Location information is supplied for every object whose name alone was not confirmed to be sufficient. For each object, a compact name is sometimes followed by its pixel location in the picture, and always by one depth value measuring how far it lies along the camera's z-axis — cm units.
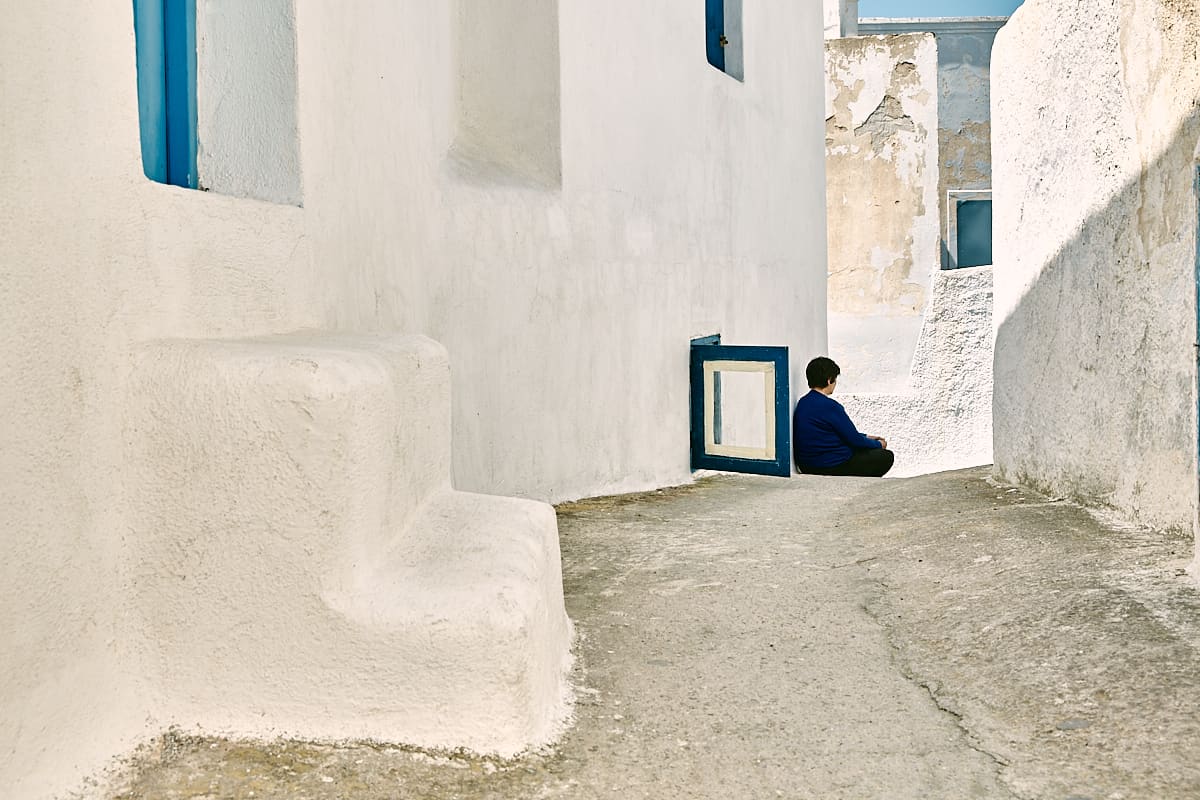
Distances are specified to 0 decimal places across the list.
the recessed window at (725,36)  784
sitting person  792
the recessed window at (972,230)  1708
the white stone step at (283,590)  225
